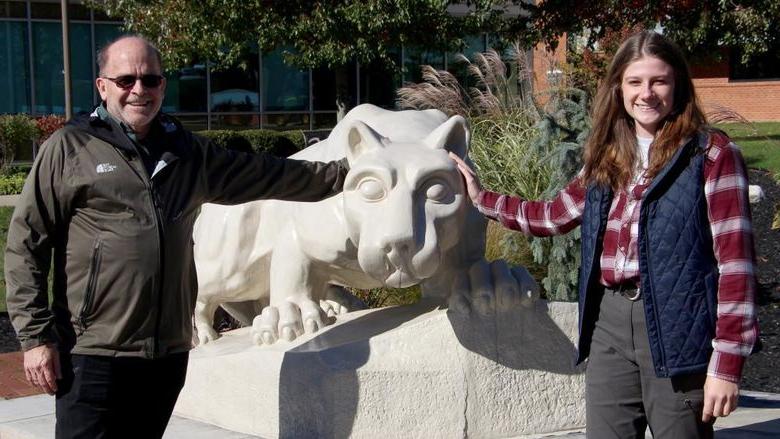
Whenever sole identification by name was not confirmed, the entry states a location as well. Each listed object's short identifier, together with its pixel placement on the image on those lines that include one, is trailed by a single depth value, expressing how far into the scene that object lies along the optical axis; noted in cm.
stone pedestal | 448
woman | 279
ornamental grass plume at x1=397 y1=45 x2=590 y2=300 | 725
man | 317
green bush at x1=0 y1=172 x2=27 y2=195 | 1662
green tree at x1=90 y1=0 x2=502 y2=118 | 1551
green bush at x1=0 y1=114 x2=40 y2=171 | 1869
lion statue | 400
